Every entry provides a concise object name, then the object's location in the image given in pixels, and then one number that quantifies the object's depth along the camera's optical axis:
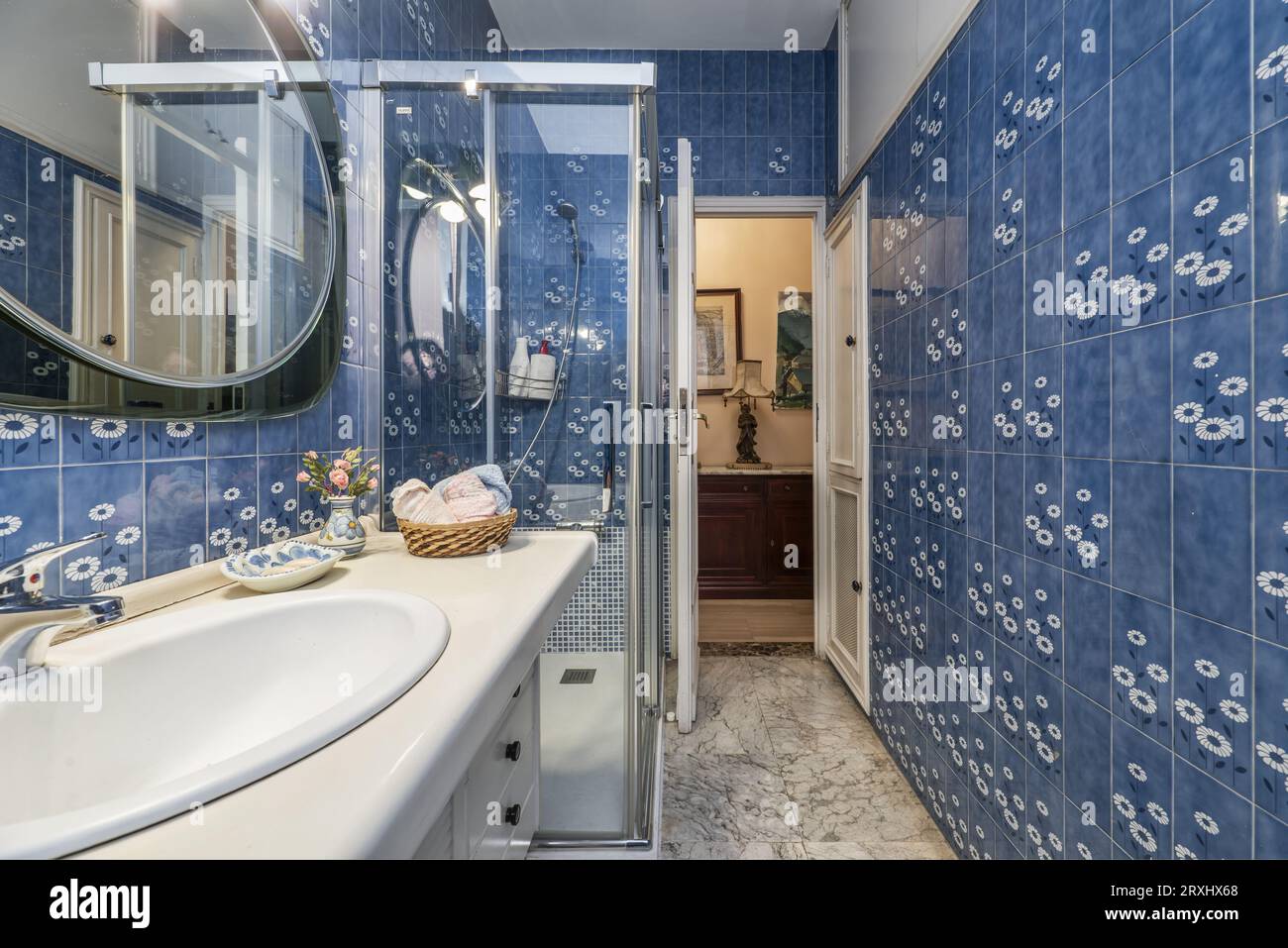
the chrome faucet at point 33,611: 0.49
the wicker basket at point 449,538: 1.01
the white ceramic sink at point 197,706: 0.34
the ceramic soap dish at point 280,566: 0.78
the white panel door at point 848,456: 2.18
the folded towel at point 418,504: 1.03
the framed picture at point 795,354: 3.77
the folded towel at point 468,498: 1.05
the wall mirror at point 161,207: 0.61
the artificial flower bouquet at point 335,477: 1.05
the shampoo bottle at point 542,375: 1.46
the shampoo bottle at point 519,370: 1.46
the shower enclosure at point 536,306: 1.40
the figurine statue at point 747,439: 3.81
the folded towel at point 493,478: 1.17
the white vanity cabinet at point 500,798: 0.58
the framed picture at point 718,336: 3.83
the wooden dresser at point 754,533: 3.40
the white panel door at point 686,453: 1.90
